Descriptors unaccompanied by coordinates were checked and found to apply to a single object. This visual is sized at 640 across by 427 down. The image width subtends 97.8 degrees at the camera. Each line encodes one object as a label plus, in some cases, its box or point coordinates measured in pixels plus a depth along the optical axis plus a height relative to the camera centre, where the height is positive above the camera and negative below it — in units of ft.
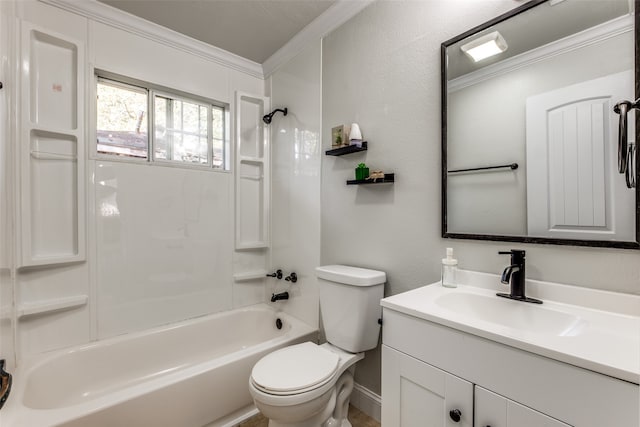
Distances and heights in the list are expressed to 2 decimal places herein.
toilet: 3.88 -2.36
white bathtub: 4.03 -2.96
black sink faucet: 3.39 -0.77
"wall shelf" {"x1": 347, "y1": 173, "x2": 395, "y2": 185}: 4.99 +0.62
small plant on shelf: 5.34 +0.82
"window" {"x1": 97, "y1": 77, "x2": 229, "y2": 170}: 6.37 +2.28
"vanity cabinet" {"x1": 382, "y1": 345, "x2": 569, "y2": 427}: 2.44 -1.88
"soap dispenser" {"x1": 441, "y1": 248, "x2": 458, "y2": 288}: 4.04 -0.84
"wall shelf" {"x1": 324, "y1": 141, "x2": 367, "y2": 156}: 5.48 +1.32
